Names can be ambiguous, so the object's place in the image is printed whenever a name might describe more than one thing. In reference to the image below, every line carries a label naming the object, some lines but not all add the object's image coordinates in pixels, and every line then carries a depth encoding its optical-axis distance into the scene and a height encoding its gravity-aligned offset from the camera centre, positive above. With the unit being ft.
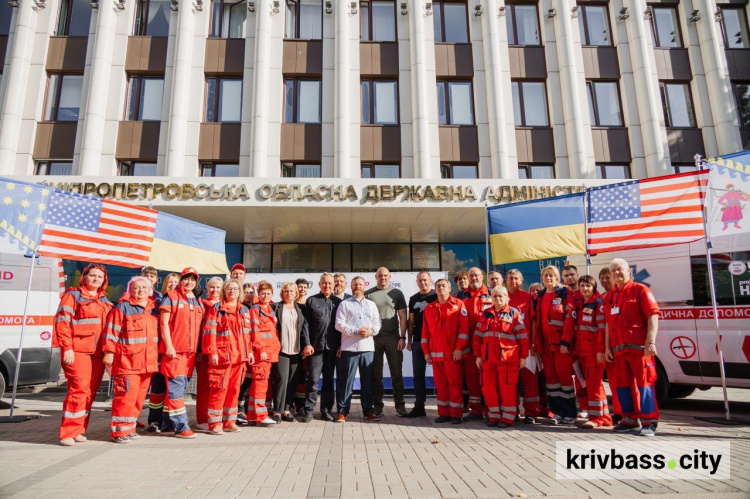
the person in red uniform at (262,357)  20.43 -1.09
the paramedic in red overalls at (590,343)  19.53 -0.54
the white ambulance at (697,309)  22.70 +1.11
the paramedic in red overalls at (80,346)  16.79 -0.41
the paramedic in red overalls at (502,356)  19.58 -1.09
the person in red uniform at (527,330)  20.79 +0.03
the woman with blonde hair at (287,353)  21.59 -0.93
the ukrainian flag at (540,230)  27.48 +6.41
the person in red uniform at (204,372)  19.42 -1.65
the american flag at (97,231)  24.66 +6.27
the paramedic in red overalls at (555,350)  20.45 -0.88
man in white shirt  21.58 -0.63
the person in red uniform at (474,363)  21.53 -1.51
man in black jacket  21.86 -0.53
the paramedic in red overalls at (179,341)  17.92 -0.27
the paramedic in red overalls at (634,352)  17.83 -0.87
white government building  52.34 +29.39
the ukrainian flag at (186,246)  29.71 +6.29
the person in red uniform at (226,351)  18.76 -0.73
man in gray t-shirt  22.70 -0.22
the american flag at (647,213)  22.81 +6.42
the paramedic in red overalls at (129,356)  17.17 -0.82
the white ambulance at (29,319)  26.09 +1.04
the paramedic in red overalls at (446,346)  20.77 -0.64
